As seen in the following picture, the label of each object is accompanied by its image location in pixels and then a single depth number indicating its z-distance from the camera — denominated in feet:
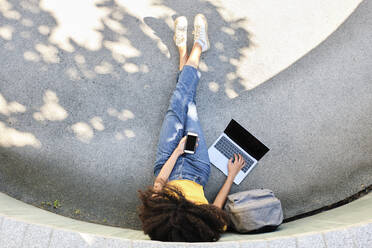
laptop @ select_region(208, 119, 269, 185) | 9.66
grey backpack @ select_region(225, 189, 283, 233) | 7.49
